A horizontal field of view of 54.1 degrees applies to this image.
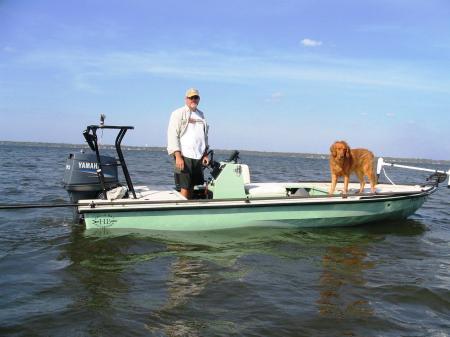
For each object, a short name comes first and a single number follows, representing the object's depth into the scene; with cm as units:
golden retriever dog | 823
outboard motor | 719
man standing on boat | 727
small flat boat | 696
